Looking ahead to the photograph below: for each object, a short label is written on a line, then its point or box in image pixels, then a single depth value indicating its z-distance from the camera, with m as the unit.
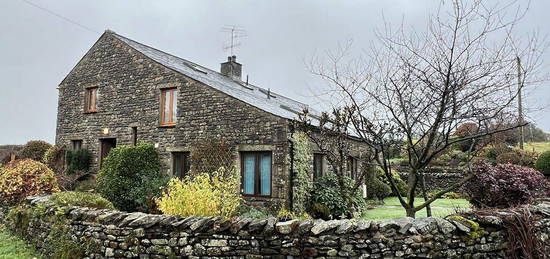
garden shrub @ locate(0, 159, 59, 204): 9.71
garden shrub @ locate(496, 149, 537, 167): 18.41
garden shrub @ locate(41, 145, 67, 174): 16.17
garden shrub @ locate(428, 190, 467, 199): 17.08
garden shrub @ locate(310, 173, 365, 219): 11.35
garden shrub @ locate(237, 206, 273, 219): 9.53
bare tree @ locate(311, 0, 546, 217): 6.33
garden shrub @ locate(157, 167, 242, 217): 7.38
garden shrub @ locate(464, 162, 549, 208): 8.35
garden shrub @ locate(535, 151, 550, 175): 16.14
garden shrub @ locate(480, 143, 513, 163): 20.48
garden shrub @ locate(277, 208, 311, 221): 9.99
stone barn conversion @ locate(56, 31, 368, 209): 11.10
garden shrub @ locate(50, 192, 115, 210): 7.40
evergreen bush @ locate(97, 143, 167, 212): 11.91
